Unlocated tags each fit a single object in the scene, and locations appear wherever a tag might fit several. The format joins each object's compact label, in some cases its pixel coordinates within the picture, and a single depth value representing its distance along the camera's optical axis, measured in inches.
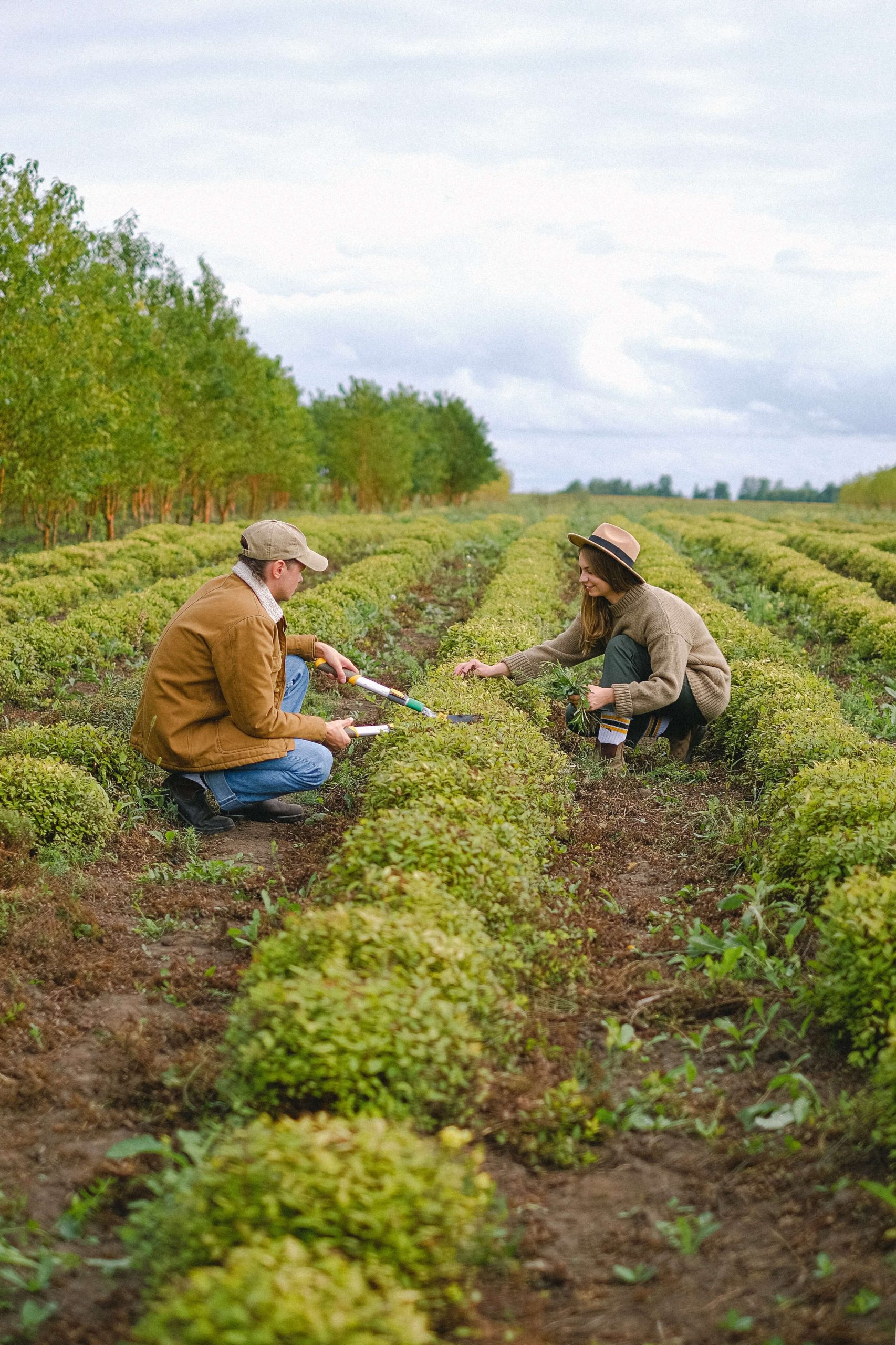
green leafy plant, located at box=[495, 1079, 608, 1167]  125.1
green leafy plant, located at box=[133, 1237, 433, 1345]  76.2
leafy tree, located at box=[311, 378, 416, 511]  2073.1
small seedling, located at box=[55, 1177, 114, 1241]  112.3
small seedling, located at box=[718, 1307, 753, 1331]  95.9
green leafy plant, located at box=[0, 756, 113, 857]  211.2
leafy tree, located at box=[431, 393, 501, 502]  2694.4
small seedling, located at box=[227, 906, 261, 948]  177.3
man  218.4
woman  255.1
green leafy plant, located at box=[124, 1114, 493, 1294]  89.7
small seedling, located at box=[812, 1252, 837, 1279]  102.4
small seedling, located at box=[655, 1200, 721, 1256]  108.5
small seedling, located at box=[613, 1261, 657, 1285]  105.2
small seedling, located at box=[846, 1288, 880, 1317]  95.9
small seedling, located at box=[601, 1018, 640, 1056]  144.3
